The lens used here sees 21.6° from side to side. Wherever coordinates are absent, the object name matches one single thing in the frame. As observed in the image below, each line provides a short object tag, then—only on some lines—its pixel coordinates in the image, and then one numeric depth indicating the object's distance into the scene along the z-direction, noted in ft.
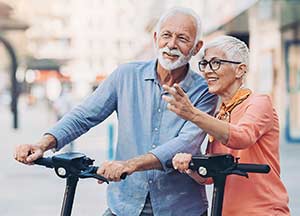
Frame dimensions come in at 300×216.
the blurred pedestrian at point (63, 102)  66.23
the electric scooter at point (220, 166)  9.08
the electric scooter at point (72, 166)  9.80
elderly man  10.31
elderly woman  9.80
